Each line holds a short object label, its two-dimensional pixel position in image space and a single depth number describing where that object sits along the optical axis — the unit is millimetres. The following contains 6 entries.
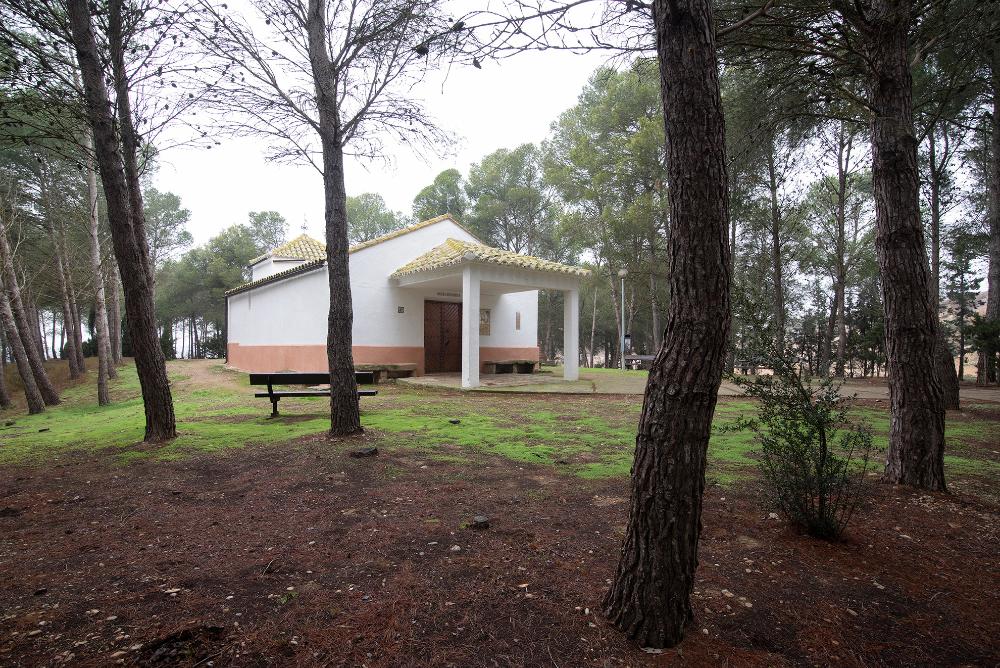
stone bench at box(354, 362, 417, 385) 13789
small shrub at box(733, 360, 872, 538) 2805
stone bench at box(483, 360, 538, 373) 15945
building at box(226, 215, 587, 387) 12711
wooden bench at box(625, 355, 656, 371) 23738
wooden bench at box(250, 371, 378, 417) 7453
